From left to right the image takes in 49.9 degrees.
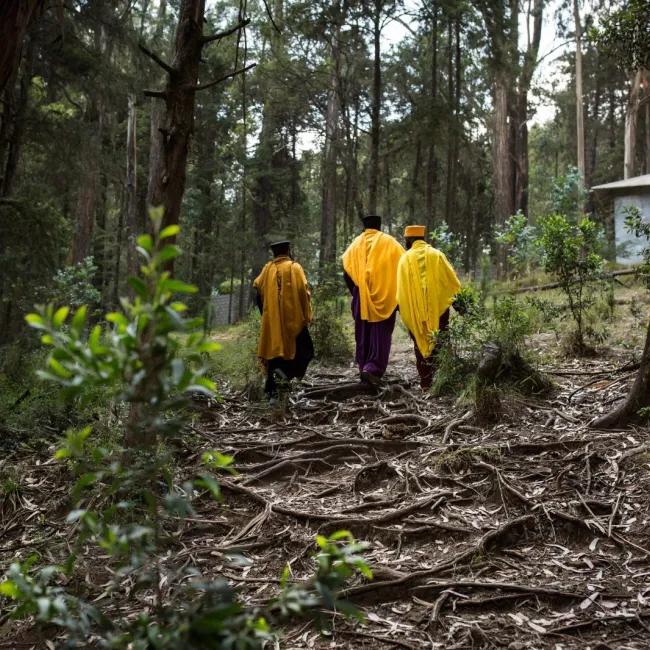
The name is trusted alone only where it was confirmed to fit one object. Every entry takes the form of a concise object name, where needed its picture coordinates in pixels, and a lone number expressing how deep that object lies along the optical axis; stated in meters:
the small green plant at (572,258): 8.28
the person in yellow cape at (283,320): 8.16
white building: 20.30
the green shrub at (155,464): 1.60
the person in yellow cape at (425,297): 7.98
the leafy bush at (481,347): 6.88
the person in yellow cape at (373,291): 8.29
